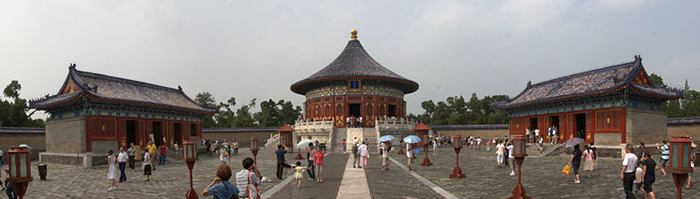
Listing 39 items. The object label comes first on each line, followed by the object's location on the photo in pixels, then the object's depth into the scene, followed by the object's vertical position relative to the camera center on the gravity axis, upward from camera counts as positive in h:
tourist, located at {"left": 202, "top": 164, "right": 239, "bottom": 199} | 7.16 -1.14
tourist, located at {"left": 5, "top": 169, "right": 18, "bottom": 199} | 12.00 -1.96
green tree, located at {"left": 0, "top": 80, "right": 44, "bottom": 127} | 42.31 -0.04
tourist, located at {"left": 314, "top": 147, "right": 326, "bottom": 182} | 16.70 -1.83
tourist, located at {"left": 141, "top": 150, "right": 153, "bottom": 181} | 18.59 -2.10
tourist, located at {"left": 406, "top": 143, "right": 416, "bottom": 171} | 20.69 -1.97
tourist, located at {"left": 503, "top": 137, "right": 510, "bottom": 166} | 21.88 -2.09
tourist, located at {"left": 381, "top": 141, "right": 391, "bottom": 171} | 20.01 -2.09
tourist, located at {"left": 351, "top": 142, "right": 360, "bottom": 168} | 21.74 -2.01
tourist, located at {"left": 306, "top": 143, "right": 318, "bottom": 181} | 17.05 -2.05
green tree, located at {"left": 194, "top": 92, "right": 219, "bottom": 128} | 91.38 +2.40
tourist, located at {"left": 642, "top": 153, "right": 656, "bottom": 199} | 10.59 -1.58
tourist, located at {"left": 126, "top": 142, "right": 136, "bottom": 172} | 23.11 -2.19
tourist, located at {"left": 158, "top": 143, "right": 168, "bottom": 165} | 27.04 -2.41
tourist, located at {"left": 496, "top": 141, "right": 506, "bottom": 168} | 21.44 -2.21
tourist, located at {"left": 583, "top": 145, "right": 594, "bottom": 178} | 16.30 -1.87
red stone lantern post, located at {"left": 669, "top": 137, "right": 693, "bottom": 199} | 8.17 -0.99
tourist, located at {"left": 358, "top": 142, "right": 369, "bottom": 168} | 20.11 -1.91
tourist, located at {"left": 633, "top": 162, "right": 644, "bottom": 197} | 11.42 -1.72
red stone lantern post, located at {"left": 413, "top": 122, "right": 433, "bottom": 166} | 35.91 -1.68
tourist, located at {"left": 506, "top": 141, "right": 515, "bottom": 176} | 18.36 -2.21
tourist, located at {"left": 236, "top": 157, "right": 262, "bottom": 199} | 8.39 -1.27
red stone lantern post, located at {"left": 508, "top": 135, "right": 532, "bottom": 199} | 11.64 -1.10
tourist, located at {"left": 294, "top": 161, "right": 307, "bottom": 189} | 14.80 -1.99
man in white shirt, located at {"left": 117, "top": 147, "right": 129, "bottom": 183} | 17.58 -1.78
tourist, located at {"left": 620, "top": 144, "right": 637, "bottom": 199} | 11.12 -1.54
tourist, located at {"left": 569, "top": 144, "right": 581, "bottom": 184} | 15.45 -1.86
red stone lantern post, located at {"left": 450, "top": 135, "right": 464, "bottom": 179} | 17.73 -2.30
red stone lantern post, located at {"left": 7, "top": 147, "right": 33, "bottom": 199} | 8.35 -0.97
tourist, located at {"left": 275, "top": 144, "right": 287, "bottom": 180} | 17.80 -1.89
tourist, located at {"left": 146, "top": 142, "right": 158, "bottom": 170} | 24.02 -1.98
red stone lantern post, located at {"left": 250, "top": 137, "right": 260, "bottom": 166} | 20.33 -1.55
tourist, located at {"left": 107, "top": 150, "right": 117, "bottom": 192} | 15.71 -1.96
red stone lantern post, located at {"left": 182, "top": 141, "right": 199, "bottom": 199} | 12.06 -1.06
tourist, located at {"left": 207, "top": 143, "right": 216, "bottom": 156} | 38.19 -3.09
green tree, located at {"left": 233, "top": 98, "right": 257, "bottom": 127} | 67.88 -1.31
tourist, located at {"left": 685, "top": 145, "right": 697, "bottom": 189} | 13.42 -2.28
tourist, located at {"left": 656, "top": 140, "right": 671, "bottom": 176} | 16.46 -1.86
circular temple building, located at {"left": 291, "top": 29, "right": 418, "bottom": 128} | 46.41 +1.52
